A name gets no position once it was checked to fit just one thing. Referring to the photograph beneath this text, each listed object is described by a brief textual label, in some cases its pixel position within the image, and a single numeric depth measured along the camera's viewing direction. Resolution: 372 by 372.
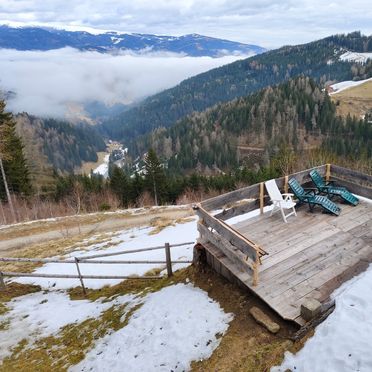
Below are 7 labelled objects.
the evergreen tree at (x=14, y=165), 38.03
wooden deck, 7.88
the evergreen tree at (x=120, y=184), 53.50
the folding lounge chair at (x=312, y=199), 11.28
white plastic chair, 11.15
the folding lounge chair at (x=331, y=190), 11.92
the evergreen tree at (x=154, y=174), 51.59
